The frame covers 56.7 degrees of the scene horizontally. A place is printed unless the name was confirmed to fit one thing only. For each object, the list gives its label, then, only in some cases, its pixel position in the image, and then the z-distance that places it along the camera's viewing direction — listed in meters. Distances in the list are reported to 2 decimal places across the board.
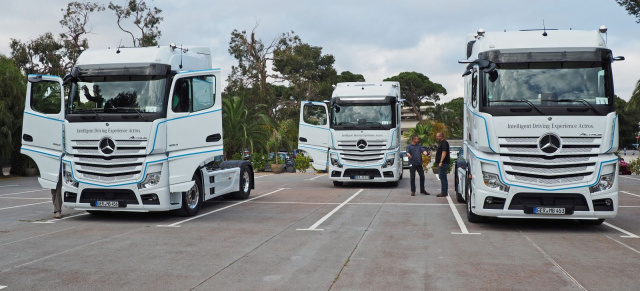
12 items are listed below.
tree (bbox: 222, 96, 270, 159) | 33.62
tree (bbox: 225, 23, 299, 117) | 49.06
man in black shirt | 16.25
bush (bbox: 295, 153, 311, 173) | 33.84
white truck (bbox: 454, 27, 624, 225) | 9.61
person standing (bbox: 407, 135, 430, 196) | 17.06
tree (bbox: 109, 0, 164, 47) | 42.91
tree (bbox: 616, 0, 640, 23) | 25.67
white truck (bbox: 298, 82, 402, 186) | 19.44
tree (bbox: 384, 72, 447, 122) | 78.25
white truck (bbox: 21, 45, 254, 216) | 11.13
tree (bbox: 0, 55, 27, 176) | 28.34
